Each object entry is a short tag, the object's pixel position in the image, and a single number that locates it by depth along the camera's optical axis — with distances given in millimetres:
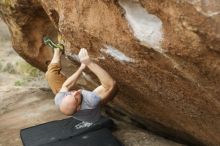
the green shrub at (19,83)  11188
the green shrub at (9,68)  12328
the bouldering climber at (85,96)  4945
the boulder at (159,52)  3527
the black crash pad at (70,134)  6387
